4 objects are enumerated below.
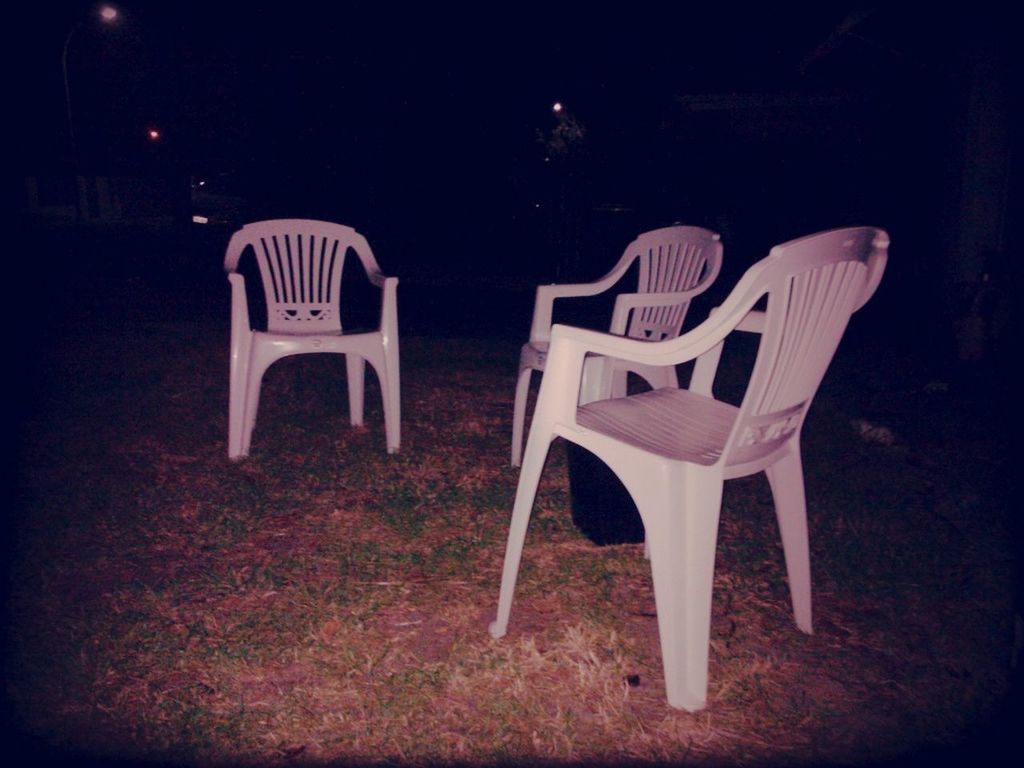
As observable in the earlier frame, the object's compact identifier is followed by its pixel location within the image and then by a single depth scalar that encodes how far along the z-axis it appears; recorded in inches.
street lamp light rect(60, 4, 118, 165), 842.2
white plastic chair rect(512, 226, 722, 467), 128.3
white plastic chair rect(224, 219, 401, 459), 139.7
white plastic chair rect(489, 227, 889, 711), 71.9
